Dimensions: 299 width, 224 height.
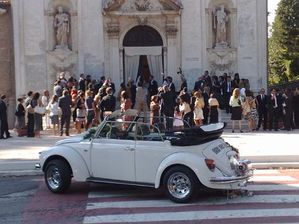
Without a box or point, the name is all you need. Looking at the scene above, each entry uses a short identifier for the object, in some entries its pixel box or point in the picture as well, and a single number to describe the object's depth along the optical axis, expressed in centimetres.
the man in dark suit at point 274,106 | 2358
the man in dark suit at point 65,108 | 2164
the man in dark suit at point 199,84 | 2657
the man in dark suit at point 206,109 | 2314
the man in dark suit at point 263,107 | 2391
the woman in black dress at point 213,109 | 2225
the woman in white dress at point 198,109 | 2156
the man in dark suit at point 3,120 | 2198
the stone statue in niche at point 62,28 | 2997
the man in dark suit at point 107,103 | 2238
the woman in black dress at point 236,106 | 2258
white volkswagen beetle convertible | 1066
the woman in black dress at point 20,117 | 2241
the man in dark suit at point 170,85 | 2520
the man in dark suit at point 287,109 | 2350
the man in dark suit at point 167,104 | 2188
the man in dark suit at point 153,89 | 2789
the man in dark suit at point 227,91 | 2675
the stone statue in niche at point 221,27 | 3020
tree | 5716
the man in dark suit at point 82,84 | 2722
